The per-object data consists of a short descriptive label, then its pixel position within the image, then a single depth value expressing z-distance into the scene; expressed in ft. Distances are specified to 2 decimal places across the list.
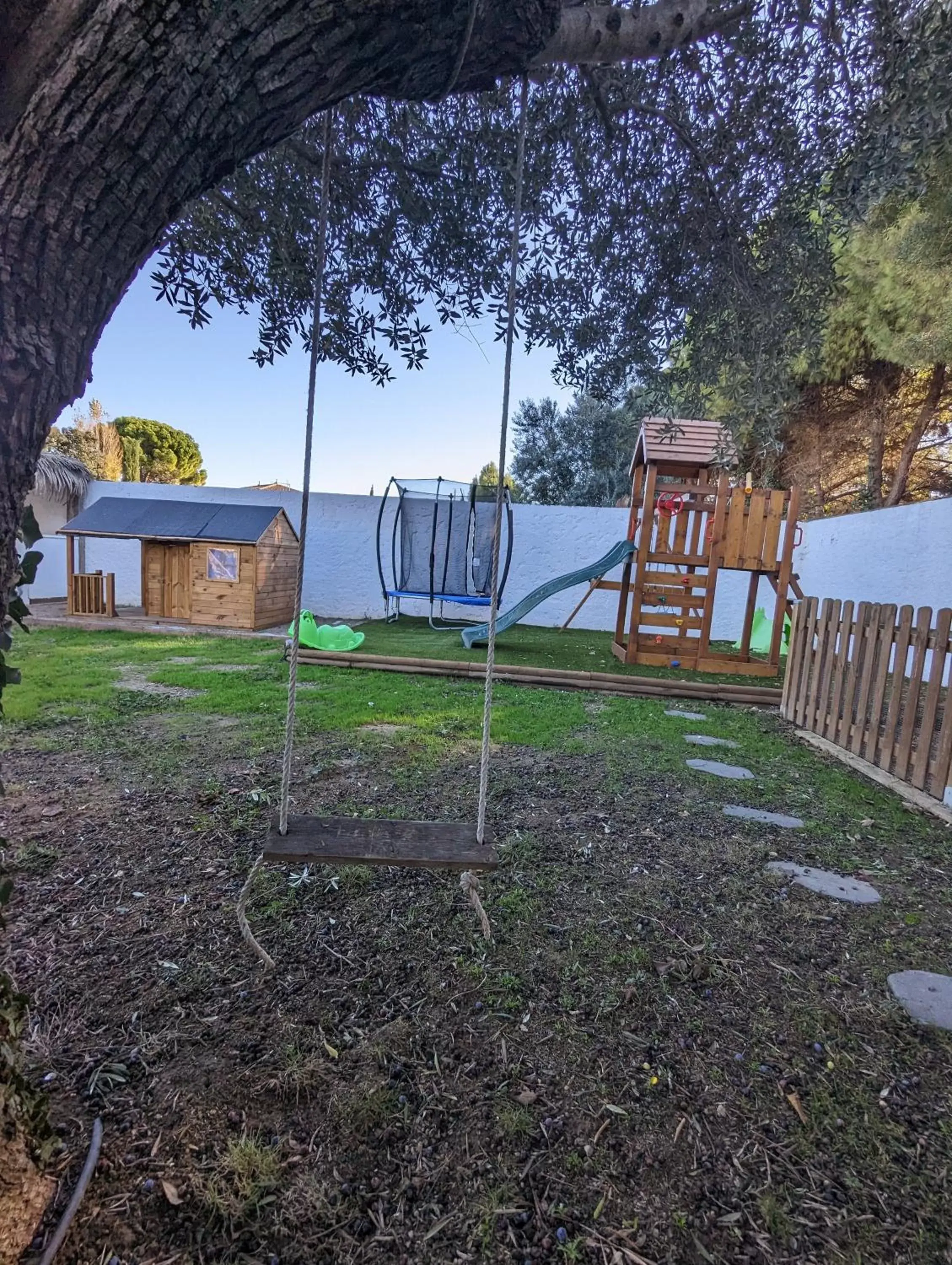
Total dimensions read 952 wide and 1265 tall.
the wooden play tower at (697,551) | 21.66
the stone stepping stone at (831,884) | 6.79
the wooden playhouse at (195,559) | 26.58
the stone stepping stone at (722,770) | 11.01
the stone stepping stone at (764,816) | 8.83
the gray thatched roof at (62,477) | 31.81
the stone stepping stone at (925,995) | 4.89
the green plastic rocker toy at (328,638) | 22.33
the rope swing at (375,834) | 4.73
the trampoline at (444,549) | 29.17
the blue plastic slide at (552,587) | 23.97
